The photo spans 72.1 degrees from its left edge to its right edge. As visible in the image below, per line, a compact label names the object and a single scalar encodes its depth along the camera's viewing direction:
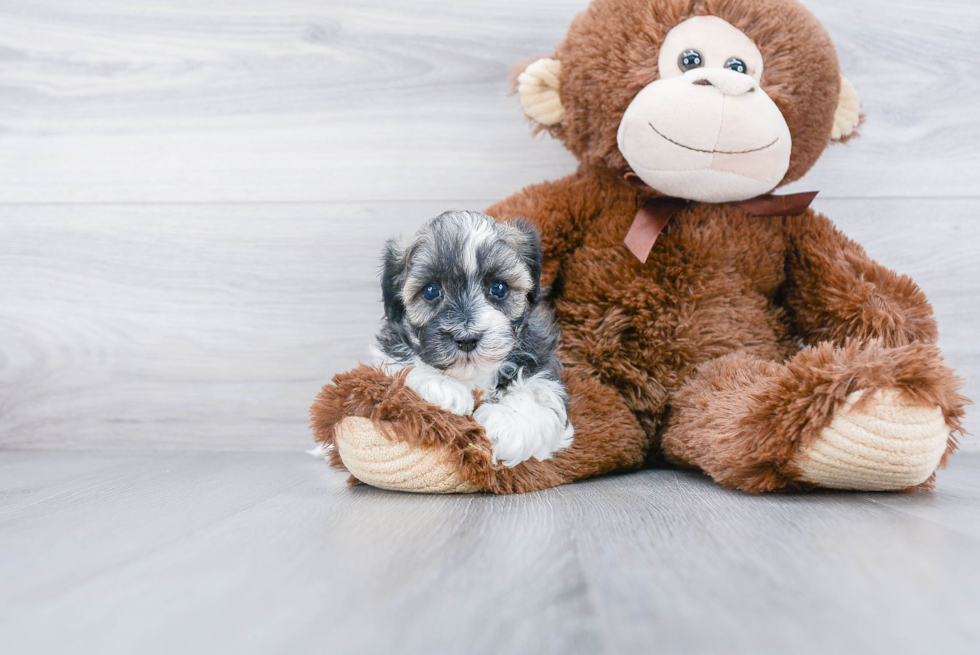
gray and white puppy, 1.03
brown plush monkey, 1.01
